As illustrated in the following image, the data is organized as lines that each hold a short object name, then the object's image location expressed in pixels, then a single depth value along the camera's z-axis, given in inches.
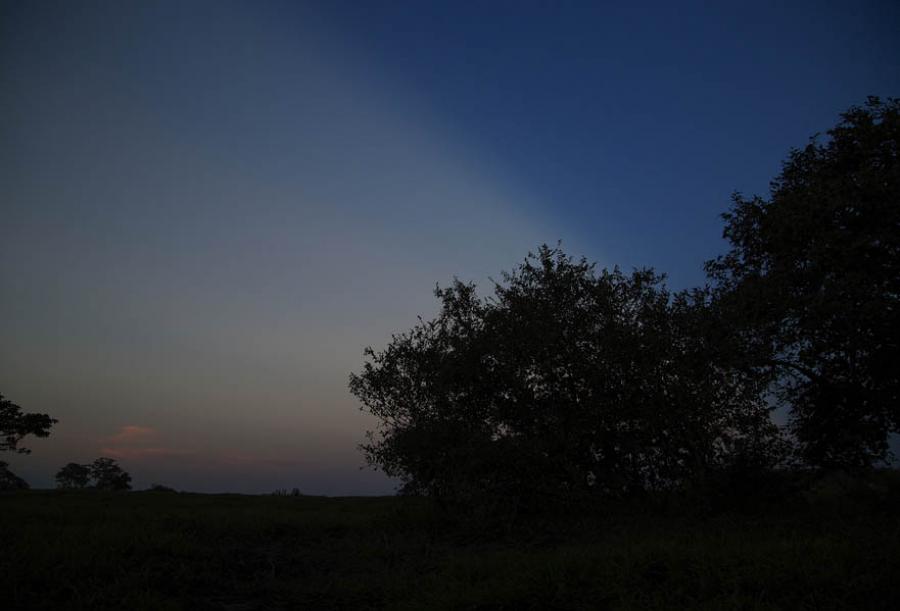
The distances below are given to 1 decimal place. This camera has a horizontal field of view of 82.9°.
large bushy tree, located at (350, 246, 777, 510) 744.3
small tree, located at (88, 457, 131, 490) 3046.3
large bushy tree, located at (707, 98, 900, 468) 634.8
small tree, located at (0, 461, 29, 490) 2269.3
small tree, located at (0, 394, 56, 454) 1813.5
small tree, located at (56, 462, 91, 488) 3259.8
